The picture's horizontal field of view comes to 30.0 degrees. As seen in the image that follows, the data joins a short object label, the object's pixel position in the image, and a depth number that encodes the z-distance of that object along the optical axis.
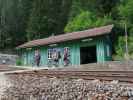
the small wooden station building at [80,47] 19.38
